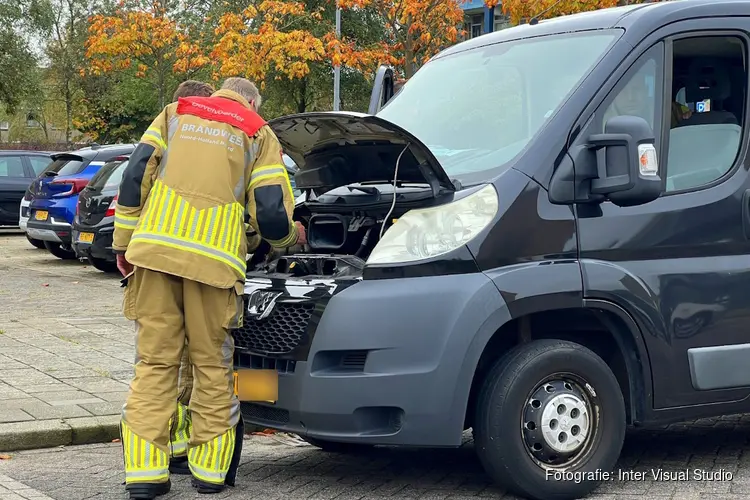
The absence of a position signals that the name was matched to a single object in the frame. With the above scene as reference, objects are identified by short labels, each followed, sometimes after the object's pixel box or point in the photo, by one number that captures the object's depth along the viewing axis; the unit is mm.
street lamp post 22509
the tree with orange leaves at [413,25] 17938
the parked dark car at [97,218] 14734
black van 4609
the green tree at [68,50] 49875
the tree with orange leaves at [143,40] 28750
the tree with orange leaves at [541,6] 15086
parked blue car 17047
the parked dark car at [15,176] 22297
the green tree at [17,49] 38384
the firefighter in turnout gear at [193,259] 4828
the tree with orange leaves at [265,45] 22688
